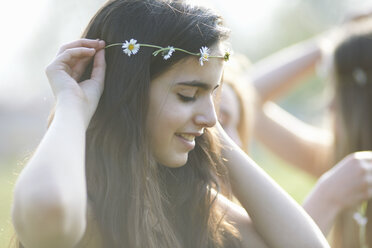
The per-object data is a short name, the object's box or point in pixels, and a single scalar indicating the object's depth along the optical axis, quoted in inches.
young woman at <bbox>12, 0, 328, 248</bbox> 81.4
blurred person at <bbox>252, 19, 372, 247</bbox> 116.2
